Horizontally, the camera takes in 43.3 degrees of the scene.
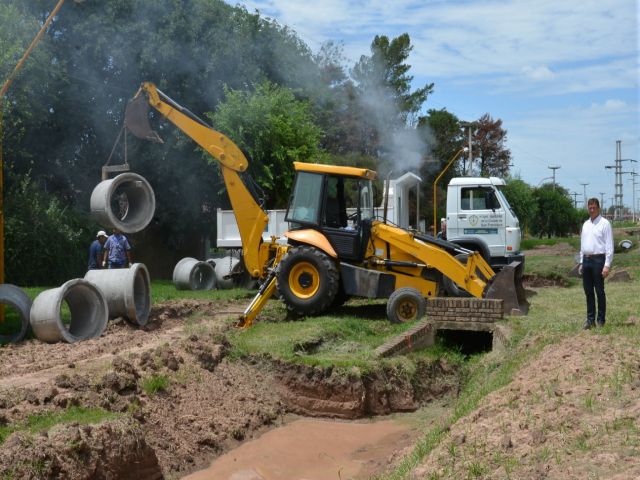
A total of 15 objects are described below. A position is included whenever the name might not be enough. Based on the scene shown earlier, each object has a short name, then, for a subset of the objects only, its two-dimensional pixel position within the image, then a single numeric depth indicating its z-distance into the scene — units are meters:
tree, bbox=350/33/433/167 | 28.83
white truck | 18.31
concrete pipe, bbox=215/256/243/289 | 21.11
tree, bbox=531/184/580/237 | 71.00
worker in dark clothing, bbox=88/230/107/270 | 17.22
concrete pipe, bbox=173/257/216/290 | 21.53
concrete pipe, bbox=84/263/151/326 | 13.85
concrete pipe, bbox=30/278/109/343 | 12.37
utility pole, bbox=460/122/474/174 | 36.76
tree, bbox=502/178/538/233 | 58.31
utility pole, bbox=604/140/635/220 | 75.29
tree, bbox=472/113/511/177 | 61.71
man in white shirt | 10.27
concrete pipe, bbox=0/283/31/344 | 13.16
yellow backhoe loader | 14.14
